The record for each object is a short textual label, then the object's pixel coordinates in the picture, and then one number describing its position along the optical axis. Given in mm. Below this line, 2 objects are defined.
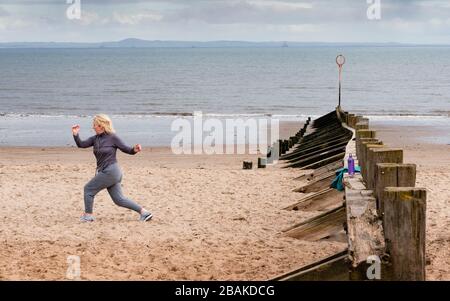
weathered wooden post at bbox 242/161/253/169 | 17719
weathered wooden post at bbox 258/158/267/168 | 18262
